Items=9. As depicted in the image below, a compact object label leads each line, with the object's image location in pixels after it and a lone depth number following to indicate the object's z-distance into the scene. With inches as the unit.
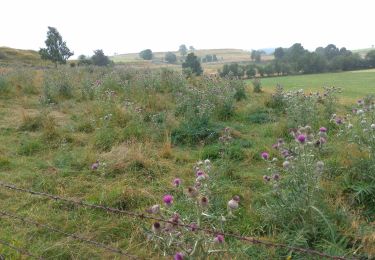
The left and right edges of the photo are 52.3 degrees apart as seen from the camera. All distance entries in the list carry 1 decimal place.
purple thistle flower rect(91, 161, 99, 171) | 203.2
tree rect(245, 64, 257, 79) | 1887.1
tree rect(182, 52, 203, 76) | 1571.1
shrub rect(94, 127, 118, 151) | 270.4
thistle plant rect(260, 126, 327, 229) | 134.4
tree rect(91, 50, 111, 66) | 1834.4
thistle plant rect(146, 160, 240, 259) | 96.0
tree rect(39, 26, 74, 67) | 1716.3
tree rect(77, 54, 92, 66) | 1601.6
